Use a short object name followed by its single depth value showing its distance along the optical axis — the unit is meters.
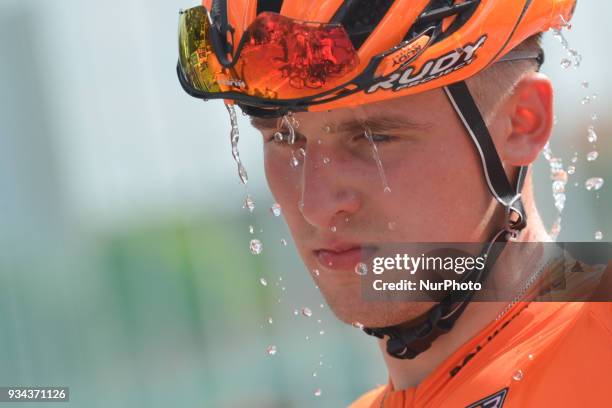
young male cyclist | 4.21
